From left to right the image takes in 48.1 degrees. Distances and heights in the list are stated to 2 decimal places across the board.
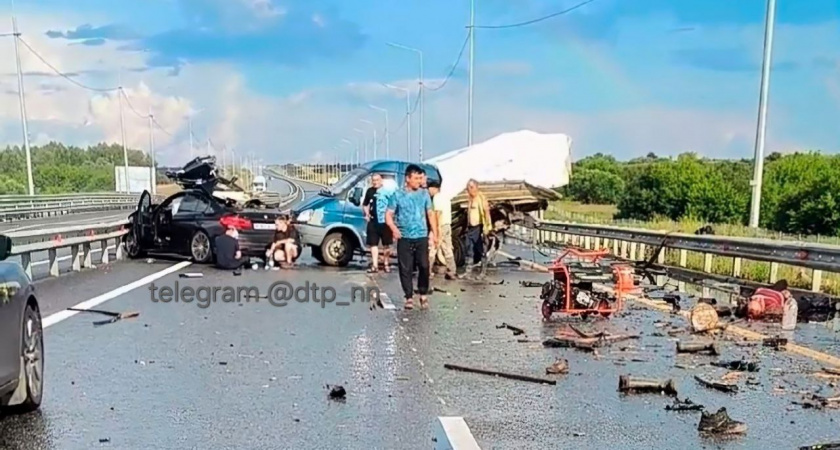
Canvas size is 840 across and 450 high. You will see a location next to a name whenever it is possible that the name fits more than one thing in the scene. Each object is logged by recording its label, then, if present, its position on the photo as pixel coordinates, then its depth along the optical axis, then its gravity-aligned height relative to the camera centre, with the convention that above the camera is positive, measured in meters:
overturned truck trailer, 20.58 -0.58
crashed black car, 19.84 -1.70
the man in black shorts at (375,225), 18.31 -1.53
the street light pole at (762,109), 20.73 +0.92
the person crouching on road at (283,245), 19.69 -2.08
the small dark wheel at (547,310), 11.64 -2.00
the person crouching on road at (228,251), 18.88 -2.13
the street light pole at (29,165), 45.78 -1.13
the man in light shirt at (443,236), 18.22 -1.73
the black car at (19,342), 6.12 -1.37
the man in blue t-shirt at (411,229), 13.00 -1.14
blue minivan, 20.19 -1.63
